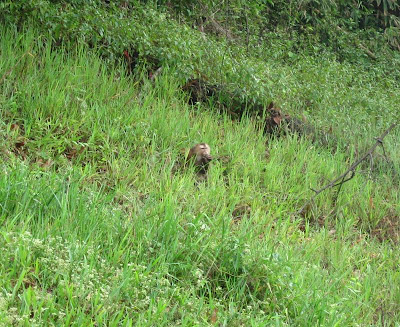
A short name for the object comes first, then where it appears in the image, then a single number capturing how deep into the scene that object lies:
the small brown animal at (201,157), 10.54
